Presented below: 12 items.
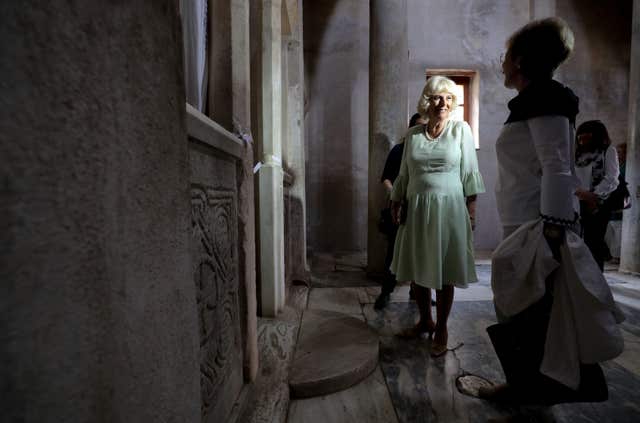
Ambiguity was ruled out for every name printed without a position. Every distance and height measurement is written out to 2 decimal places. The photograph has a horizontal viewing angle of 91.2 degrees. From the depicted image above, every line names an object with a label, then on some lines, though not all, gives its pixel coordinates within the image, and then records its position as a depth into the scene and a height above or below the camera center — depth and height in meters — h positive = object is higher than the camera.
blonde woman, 1.91 -0.04
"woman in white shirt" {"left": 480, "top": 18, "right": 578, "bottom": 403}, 1.20 +0.16
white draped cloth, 1.16 -0.40
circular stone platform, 1.64 -0.94
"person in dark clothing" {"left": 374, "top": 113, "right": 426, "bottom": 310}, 2.92 -0.30
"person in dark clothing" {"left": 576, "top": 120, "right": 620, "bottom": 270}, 2.99 +0.26
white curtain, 1.22 +0.62
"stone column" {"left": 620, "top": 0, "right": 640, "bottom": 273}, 4.25 +0.38
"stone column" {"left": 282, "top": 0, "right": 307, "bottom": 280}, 3.46 +0.56
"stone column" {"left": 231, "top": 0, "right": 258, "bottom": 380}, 1.42 +0.22
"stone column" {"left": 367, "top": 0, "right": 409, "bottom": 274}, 3.85 +1.33
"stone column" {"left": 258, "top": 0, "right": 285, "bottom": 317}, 2.25 +0.31
